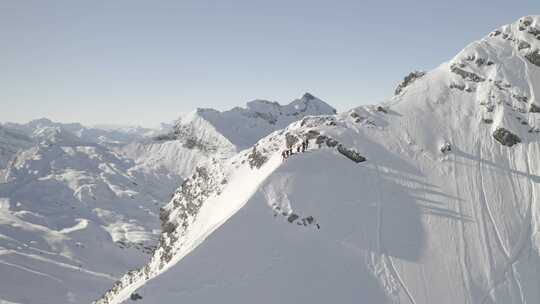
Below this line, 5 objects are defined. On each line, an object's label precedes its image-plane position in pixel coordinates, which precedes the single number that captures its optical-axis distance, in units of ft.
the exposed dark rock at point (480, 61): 168.04
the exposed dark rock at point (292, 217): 111.86
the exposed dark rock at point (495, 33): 180.86
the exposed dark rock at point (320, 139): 136.65
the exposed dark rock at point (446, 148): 137.59
